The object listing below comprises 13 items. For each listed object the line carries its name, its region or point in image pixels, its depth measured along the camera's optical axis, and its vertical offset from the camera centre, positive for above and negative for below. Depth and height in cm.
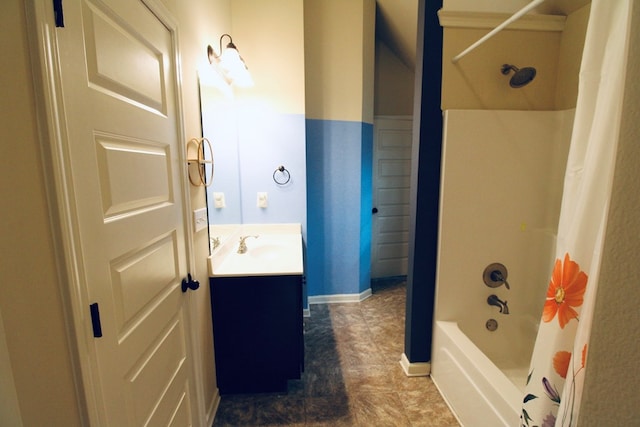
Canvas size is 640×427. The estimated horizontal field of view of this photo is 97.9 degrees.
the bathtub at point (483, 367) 131 -107
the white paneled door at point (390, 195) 350 -19
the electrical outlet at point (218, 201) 194 -14
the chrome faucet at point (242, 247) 209 -50
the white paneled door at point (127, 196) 66 -4
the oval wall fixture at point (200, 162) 139 +10
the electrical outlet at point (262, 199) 250 -16
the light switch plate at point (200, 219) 143 -20
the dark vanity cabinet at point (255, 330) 167 -91
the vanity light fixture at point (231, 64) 175 +77
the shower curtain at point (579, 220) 72 -12
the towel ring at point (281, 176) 251 +4
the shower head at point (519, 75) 156 +59
